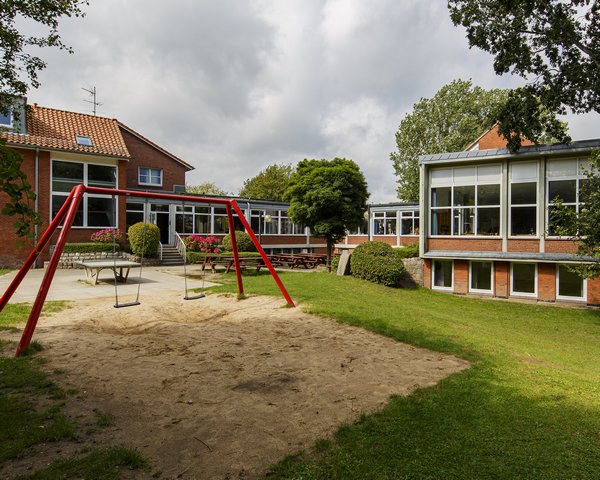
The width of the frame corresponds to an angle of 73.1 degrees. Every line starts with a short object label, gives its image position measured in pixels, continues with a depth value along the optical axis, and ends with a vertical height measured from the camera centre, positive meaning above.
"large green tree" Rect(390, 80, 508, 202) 42.88 +12.38
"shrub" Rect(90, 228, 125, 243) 22.66 +0.16
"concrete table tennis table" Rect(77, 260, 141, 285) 13.66 -0.89
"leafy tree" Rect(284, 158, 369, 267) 20.66 +2.21
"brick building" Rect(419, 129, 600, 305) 17.22 +0.76
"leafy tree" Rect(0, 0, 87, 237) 6.87 +3.76
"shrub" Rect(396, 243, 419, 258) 25.97 -0.88
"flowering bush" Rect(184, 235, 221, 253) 25.50 -0.35
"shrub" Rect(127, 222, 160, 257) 23.27 -0.01
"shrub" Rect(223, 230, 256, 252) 26.17 -0.35
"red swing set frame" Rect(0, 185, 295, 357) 6.72 -0.15
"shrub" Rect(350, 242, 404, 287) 18.70 -1.22
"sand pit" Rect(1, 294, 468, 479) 3.91 -1.98
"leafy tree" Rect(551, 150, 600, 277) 13.52 +0.58
